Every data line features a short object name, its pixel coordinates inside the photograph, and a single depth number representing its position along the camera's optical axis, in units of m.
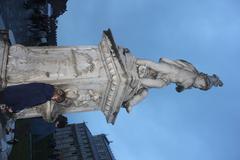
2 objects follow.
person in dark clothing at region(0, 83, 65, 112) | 4.22
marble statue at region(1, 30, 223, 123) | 4.68
